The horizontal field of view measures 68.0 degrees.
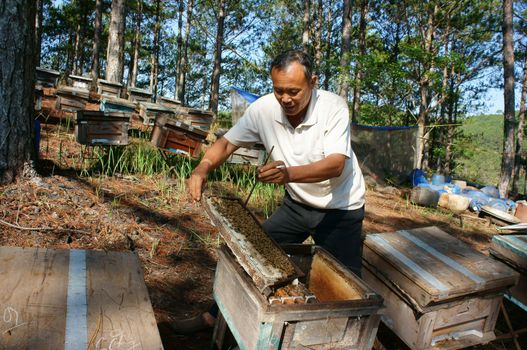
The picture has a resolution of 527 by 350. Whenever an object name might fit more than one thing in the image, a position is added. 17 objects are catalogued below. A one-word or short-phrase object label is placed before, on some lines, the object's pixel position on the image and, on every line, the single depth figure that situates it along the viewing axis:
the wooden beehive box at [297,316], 1.66
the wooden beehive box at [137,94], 10.22
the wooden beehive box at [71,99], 7.34
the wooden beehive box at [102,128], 5.16
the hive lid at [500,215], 7.84
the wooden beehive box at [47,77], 10.02
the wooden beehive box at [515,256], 3.18
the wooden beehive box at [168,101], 10.54
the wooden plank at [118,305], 1.45
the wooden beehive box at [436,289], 2.51
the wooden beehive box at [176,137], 5.91
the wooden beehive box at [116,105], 7.00
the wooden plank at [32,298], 1.36
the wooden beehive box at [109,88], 10.25
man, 2.33
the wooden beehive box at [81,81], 12.62
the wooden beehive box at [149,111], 7.71
